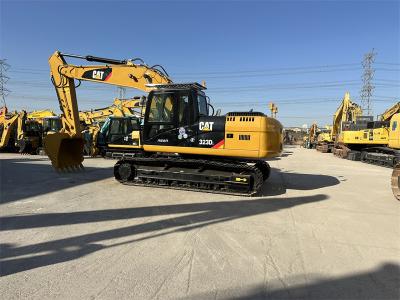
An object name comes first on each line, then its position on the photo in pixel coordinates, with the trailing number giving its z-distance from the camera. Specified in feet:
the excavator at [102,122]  52.07
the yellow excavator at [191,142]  28.55
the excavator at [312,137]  131.55
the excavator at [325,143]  101.81
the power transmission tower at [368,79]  168.55
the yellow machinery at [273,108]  92.12
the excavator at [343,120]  77.41
